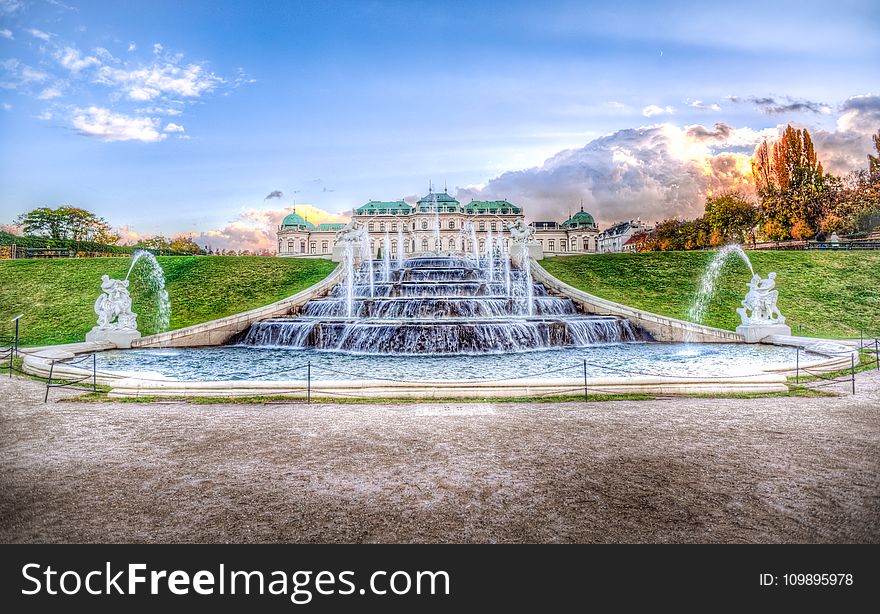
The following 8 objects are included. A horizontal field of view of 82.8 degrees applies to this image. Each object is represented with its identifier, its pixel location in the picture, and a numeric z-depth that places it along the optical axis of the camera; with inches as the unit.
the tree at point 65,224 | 2440.9
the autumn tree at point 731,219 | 2359.7
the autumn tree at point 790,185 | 2076.8
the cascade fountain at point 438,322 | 743.7
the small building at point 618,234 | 5349.4
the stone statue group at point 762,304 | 816.9
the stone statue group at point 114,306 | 778.2
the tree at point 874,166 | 2053.4
